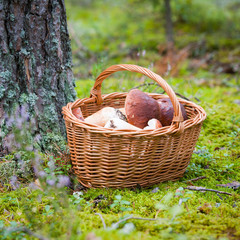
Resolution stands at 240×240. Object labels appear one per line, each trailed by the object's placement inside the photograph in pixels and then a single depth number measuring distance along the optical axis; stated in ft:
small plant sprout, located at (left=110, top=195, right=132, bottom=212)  4.84
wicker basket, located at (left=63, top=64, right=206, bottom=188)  5.04
